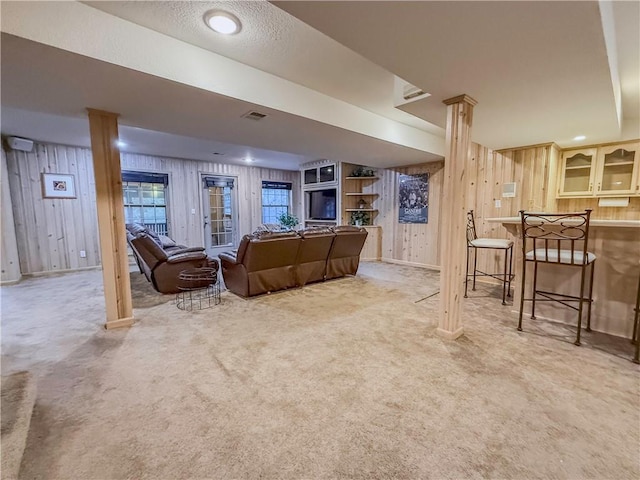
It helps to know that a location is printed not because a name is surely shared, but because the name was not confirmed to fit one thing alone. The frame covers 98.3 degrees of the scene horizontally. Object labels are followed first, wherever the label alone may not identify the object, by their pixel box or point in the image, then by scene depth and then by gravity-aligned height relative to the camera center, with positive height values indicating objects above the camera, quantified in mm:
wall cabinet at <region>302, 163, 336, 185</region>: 6723 +951
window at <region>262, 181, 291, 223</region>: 8320 +376
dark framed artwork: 5754 +282
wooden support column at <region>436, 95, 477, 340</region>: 2383 -37
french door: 7188 -20
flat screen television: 6785 +187
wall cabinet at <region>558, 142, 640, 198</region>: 3866 +572
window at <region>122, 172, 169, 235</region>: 6086 +314
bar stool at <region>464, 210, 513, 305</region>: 3447 -425
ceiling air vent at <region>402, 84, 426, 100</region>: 2509 +1095
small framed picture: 5064 +524
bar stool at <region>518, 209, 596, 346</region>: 2336 -362
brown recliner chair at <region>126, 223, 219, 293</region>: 3656 -667
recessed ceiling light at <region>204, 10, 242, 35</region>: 1840 +1318
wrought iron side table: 3596 -1090
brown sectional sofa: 3545 -664
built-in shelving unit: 6512 +393
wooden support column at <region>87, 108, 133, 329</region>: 2662 -27
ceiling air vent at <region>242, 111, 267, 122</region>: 2842 +1011
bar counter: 2438 -638
